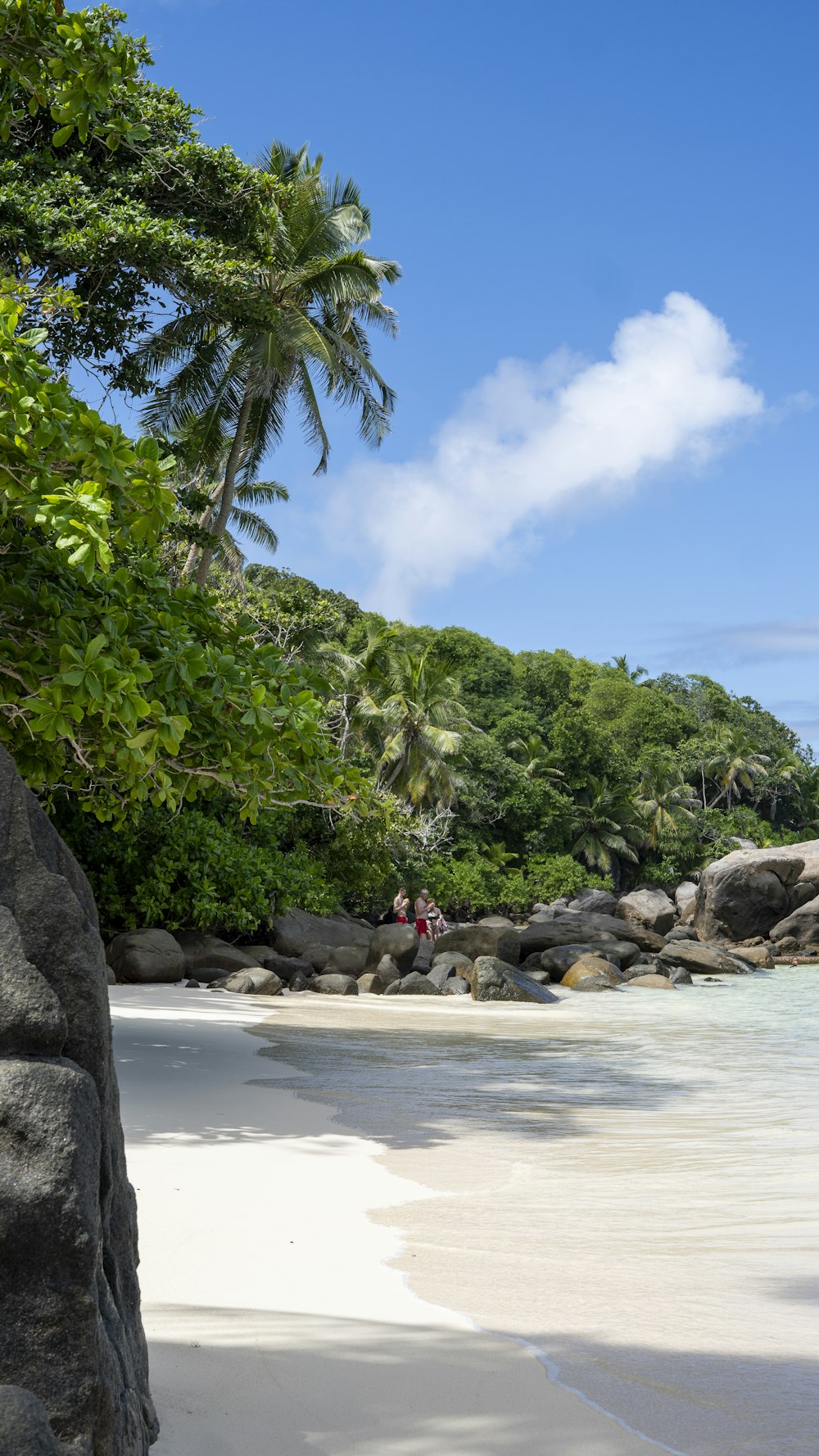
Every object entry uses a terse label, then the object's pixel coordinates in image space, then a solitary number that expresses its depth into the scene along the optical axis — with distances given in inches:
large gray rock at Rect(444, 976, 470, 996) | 749.9
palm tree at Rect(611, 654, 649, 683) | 2719.0
